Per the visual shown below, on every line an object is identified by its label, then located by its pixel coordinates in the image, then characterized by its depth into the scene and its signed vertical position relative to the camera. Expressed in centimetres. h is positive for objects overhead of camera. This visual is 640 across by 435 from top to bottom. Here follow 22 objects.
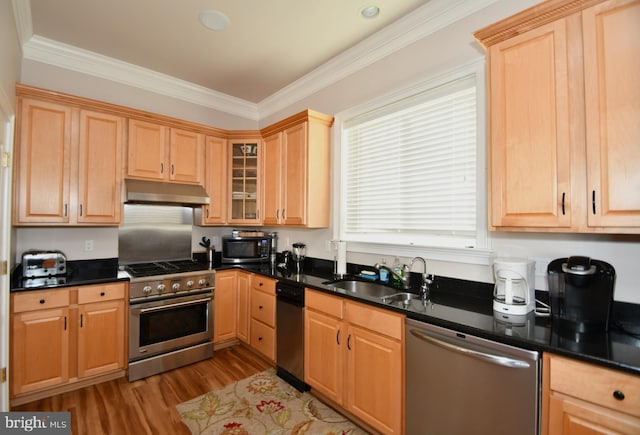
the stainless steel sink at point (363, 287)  257 -56
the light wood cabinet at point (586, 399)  113 -69
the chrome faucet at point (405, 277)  241 -44
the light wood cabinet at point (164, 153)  312 +75
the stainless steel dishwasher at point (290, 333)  261 -99
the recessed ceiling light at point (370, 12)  235 +166
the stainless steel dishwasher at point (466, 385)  136 -81
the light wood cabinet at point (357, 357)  189 -95
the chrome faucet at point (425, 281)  222 -43
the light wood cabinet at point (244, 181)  377 +52
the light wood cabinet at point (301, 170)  311 +56
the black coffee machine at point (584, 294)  148 -36
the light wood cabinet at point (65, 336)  237 -96
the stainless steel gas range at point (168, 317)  280 -93
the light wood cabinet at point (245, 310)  304 -95
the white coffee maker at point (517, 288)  167 -36
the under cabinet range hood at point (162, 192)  294 +31
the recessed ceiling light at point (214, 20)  244 +168
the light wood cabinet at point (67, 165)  257 +51
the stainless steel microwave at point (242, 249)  364 -33
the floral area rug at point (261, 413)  216 -147
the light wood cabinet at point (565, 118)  134 +52
